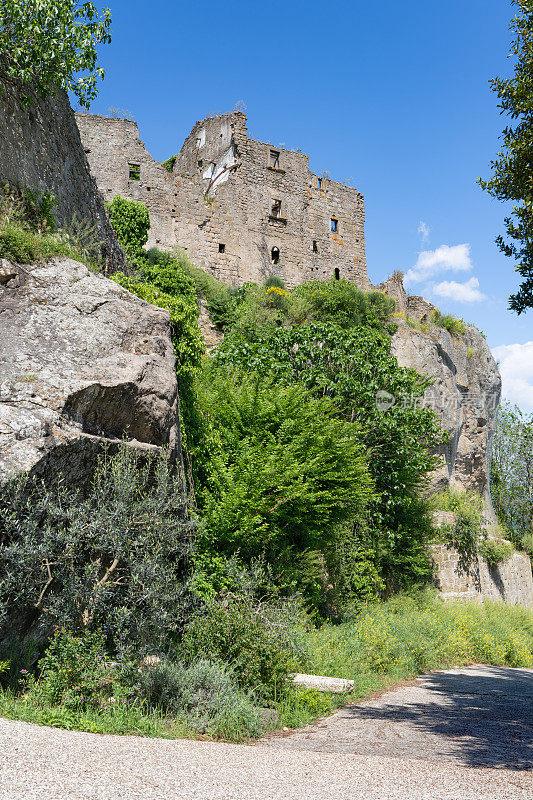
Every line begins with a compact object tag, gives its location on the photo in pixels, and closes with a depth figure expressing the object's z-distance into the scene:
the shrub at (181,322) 11.62
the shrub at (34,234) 7.79
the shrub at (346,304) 22.09
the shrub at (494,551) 20.34
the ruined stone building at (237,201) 24.56
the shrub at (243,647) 7.78
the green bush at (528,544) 26.03
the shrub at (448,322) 26.70
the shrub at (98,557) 5.97
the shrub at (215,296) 21.55
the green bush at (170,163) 32.31
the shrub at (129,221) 21.97
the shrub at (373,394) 15.51
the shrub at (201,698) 6.55
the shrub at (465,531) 19.59
